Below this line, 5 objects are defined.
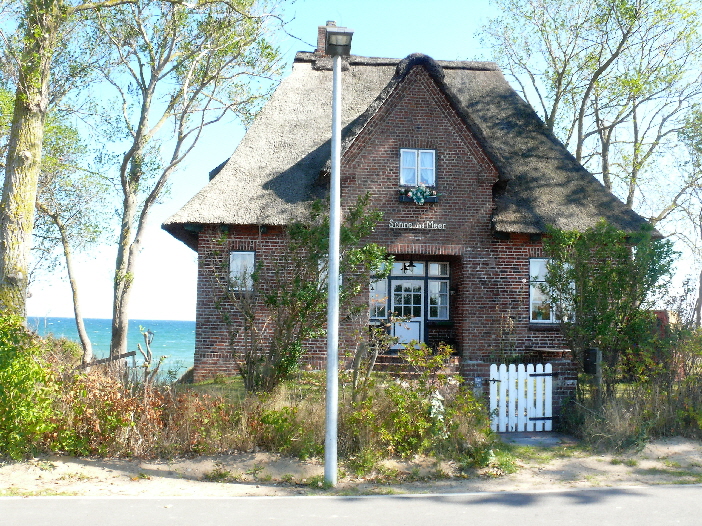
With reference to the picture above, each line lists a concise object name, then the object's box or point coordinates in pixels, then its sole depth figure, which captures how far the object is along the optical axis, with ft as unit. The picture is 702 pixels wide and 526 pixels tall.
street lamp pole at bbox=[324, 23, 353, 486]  27.91
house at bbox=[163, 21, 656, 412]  52.85
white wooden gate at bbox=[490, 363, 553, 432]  37.35
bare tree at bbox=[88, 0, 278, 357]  64.69
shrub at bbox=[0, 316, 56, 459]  28.68
